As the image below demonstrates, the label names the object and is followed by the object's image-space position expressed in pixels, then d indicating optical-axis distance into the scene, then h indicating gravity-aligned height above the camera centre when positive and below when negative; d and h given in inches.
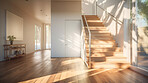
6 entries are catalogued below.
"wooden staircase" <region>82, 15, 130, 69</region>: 101.4 -12.3
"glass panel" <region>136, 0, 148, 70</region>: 82.1 +9.6
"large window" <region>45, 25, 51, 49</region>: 368.0 +26.2
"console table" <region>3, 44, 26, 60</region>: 157.0 -19.1
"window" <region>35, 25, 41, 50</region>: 304.9 +16.6
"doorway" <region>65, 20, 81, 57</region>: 179.5 +8.0
